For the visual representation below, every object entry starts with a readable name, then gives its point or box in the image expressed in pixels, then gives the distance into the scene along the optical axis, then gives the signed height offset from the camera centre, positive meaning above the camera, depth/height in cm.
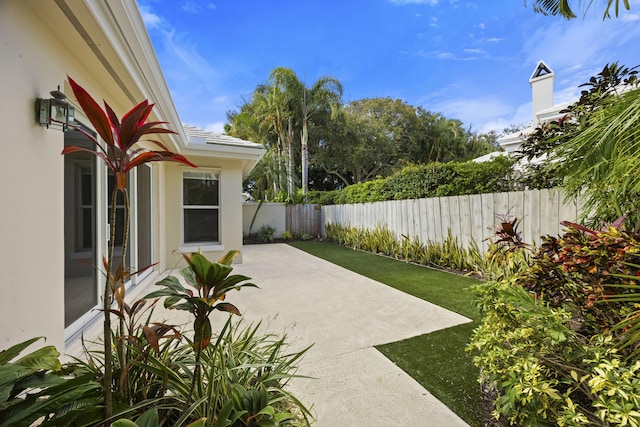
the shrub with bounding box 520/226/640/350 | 179 -45
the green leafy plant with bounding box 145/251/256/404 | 116 -33
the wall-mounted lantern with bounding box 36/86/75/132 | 207 +77
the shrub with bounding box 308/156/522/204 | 626 +78
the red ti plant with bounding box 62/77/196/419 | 113 +25
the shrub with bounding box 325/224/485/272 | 616 -98
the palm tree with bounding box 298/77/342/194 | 1653 +655
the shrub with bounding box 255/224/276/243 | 1258 -91
